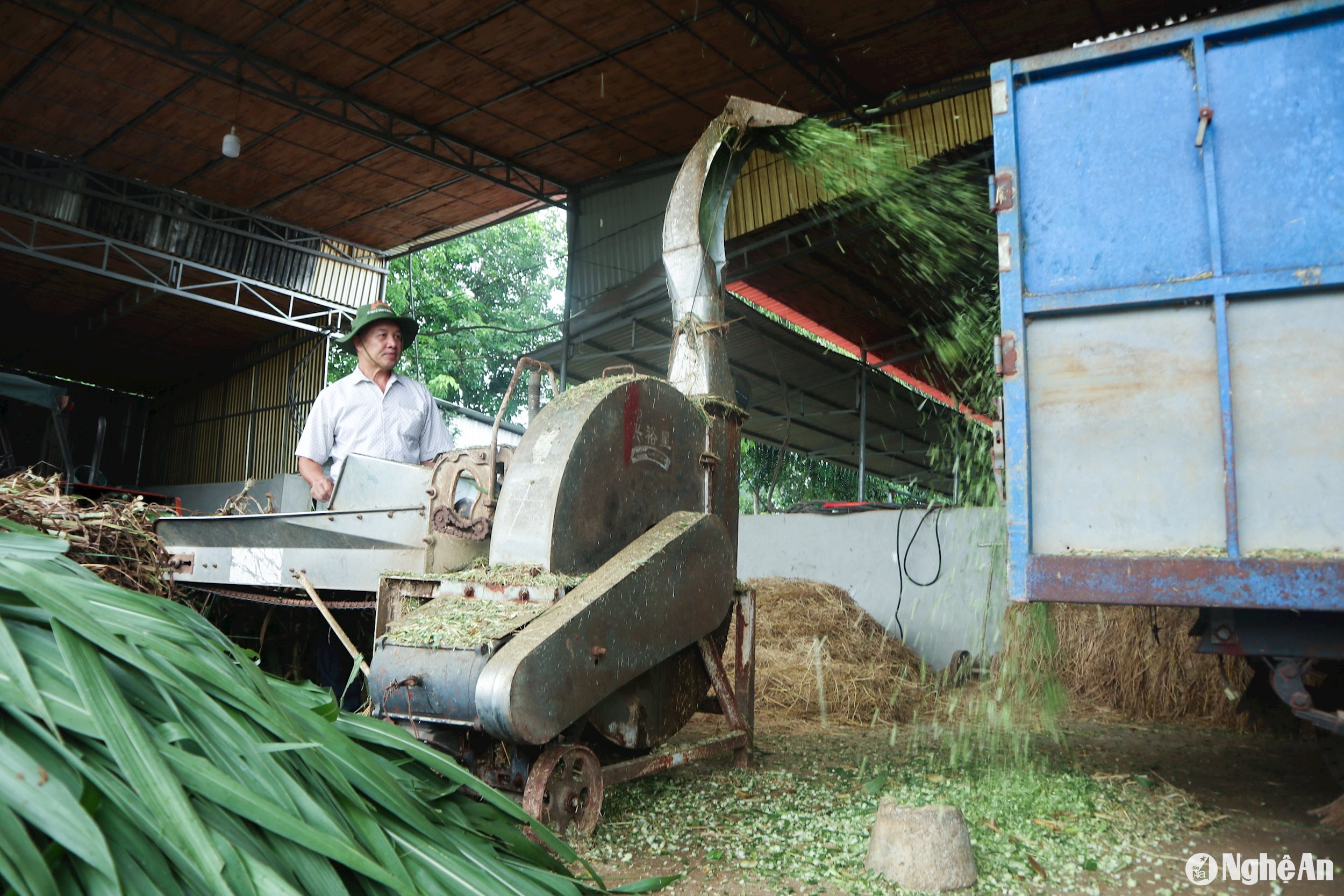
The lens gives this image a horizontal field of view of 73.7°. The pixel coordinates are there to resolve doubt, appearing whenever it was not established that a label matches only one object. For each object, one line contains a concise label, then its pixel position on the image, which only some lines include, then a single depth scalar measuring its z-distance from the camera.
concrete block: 2.70
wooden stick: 3.25
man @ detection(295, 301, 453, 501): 4.71
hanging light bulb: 10.20
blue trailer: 2.47
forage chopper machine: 2.90
